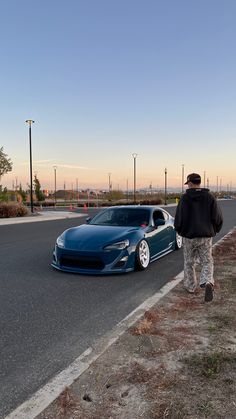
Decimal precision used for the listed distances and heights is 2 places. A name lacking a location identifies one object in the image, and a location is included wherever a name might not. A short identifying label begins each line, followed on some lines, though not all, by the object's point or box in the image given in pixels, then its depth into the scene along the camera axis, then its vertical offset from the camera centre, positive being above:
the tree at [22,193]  61.27 +0.14
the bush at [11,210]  26.30 -1.09
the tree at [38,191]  64.82 +0.47
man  5.76 -0.44
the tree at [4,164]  35.56 +2.70
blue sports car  7.18 -0.95
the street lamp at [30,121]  29.48 +5.45
